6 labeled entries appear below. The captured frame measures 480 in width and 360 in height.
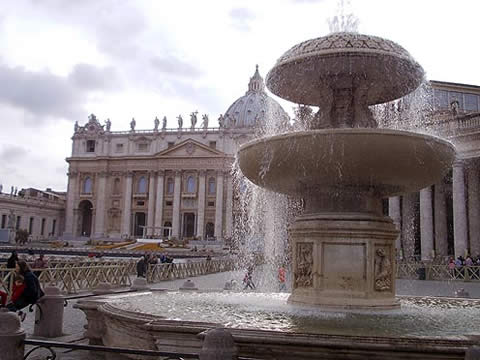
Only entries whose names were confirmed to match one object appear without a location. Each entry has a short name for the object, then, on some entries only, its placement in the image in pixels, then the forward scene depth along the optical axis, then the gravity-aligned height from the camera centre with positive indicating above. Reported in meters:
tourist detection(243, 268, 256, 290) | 18.98 -0.77
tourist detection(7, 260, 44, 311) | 8.26 -0.62
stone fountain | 7.02 +1.19
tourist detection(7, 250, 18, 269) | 14.13 -0.29
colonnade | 31.11 +2.98
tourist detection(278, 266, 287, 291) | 17.25 -0.57
